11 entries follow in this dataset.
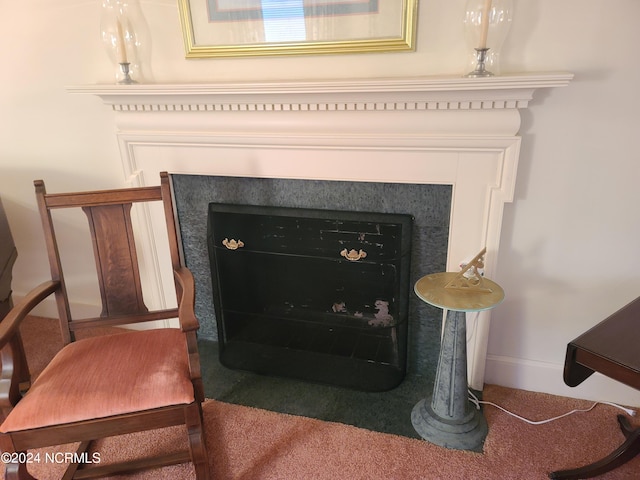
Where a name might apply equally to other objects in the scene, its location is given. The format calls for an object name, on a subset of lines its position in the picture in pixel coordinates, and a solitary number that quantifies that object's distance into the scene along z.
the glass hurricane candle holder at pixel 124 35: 1.81
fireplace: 1.85
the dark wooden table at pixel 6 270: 2.07
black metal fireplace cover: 1.92
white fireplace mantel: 1.59
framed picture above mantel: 1.60
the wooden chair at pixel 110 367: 1.36
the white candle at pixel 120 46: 1.81
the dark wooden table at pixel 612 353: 1.25
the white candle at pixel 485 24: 1.46
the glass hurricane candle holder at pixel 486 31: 1.47
